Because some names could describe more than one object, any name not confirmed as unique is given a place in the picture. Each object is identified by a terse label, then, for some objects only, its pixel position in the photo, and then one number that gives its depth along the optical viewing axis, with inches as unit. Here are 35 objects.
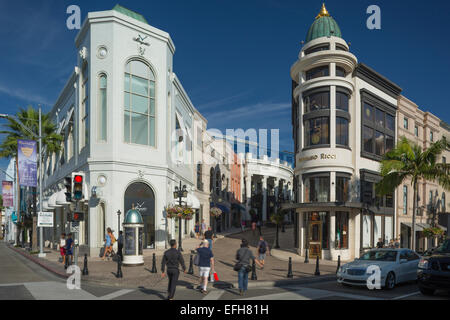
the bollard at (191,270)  657.7
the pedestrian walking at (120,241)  786.4
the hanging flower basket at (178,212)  1010.5
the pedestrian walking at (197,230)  1432.1
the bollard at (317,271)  674.2
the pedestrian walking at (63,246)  826.7
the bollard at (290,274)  635.8
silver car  531.5
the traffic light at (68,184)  589.6
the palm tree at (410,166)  903.1
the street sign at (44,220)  982.4
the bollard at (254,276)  596.1
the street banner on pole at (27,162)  1056.8
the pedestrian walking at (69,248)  757.4
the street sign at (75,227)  615.8
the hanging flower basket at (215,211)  1691.7
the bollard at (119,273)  610.9
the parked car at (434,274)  464.4
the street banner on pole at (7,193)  2003.6
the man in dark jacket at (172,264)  427.8
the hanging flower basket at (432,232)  1159.0
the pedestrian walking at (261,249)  776.3
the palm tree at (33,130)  1375.5
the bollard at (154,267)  680.4
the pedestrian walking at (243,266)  472.4
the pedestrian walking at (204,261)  475.2
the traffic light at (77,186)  578.2
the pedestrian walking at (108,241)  879.7
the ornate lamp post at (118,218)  928.9
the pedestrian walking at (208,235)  684.7
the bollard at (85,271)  630.5
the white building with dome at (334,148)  1015.0
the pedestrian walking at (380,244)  978.0
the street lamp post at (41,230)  971.4
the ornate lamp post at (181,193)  1005.2
